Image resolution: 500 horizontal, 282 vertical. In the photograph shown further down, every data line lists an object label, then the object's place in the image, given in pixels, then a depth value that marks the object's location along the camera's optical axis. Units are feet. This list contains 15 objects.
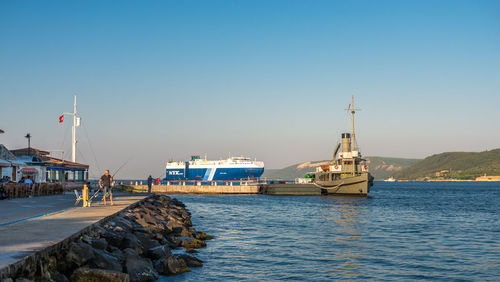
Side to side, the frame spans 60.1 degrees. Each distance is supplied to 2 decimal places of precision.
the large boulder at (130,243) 47.24
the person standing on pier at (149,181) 169.58
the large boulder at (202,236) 70.88
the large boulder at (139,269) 39.04
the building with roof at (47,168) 132.99
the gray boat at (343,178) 208.85
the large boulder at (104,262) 35.76
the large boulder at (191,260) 49.73
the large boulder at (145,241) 52.90
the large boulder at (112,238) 47.14
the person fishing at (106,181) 77.97
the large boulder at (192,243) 63.31
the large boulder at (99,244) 41.27
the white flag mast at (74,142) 172.14
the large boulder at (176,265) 44.45
